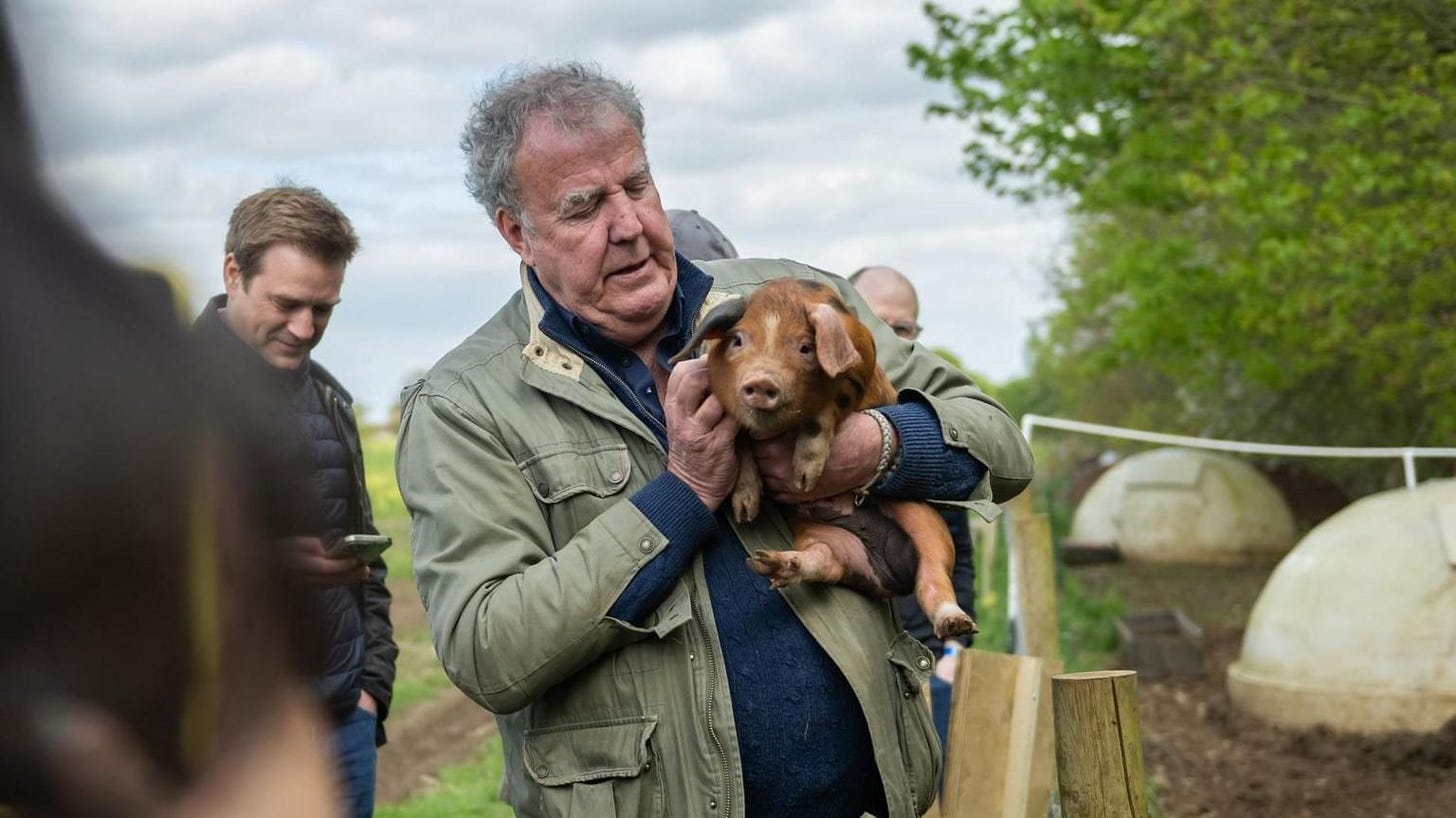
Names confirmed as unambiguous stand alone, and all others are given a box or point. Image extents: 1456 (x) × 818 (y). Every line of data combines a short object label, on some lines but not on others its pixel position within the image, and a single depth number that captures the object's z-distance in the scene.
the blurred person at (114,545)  0.66
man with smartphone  4.28
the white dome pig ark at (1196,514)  18.75
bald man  5.51
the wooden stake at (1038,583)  7.72
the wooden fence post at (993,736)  4.24
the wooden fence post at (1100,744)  3.75
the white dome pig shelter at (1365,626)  10.10
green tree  11.32
